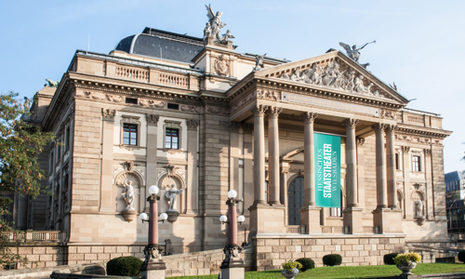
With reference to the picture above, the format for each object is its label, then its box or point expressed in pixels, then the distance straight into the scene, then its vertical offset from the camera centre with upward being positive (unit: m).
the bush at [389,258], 38.75 -3.31
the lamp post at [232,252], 28.03 -2.16
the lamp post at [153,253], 26.50 -2.11
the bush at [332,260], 37.56 -3.34
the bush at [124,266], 28.70 -2.96
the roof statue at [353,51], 46.41 +13.03
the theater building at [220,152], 38.47 +4.22
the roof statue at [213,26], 44.69 +14.67
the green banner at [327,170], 40.78 +2.90
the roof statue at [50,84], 53.03 +11.69
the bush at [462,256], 40.59 -3.32
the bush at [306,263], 34.26 -3.25
